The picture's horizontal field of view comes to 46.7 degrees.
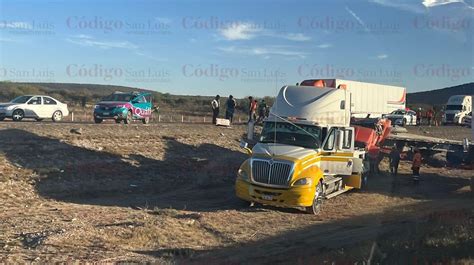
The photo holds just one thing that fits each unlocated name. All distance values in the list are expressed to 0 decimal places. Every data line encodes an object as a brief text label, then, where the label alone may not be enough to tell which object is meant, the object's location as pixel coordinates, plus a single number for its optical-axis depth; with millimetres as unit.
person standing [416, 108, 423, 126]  53178
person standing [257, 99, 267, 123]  34484
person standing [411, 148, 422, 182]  21453
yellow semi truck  14102
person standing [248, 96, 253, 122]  31962
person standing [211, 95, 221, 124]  31125
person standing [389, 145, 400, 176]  23484
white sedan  29094
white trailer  19734
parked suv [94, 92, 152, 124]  28328
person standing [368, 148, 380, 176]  21895
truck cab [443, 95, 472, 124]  52688
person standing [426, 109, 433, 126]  52312
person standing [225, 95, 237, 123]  32094
